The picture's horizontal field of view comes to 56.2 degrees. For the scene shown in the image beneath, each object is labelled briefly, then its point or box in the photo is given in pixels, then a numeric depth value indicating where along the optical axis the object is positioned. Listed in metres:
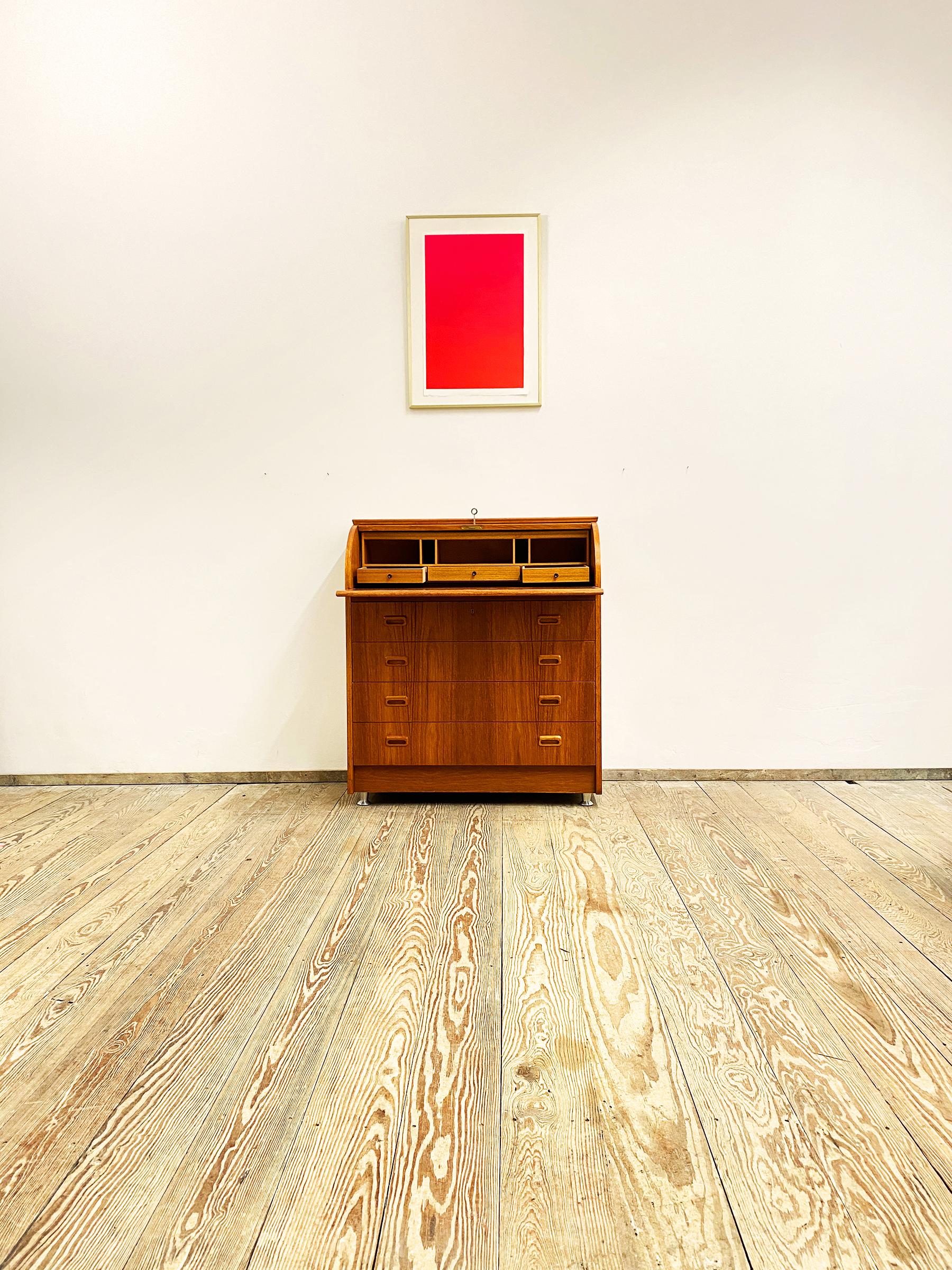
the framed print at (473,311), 3.25
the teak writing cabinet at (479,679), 3.01
